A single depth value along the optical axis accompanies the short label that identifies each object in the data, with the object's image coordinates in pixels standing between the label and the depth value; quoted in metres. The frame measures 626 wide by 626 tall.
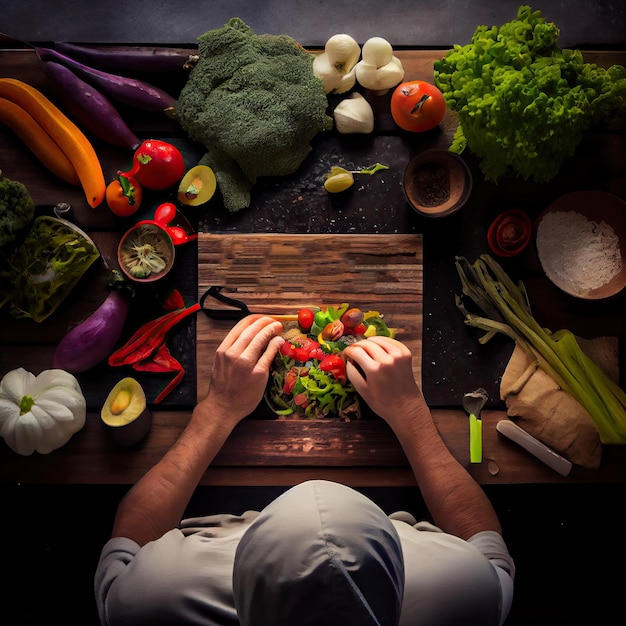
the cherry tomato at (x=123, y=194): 1.87
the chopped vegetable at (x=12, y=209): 1.78
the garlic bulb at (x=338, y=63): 1.86
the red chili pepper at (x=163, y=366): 1.91
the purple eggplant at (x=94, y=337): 1.84
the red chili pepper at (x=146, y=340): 1.90
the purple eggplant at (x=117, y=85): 1.87
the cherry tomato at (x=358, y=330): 1.89
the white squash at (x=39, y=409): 1.76
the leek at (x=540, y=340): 1.88
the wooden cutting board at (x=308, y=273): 1.92
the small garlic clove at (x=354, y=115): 1.91
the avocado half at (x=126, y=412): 1.81
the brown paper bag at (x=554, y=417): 1.87
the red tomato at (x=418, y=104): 1.84
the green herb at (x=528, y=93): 1.63
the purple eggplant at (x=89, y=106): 1.86
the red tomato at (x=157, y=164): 1.84
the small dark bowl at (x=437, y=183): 1.84
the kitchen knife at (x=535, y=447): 1.88
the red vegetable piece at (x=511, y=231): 1.91
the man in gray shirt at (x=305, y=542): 1.06
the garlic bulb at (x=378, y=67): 1.86
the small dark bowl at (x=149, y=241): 1.85
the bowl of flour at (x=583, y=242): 1.83
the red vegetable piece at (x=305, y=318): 1.89
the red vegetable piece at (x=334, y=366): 1.85
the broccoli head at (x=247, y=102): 1.85
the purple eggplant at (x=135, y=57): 1.88
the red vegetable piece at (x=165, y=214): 1.88
